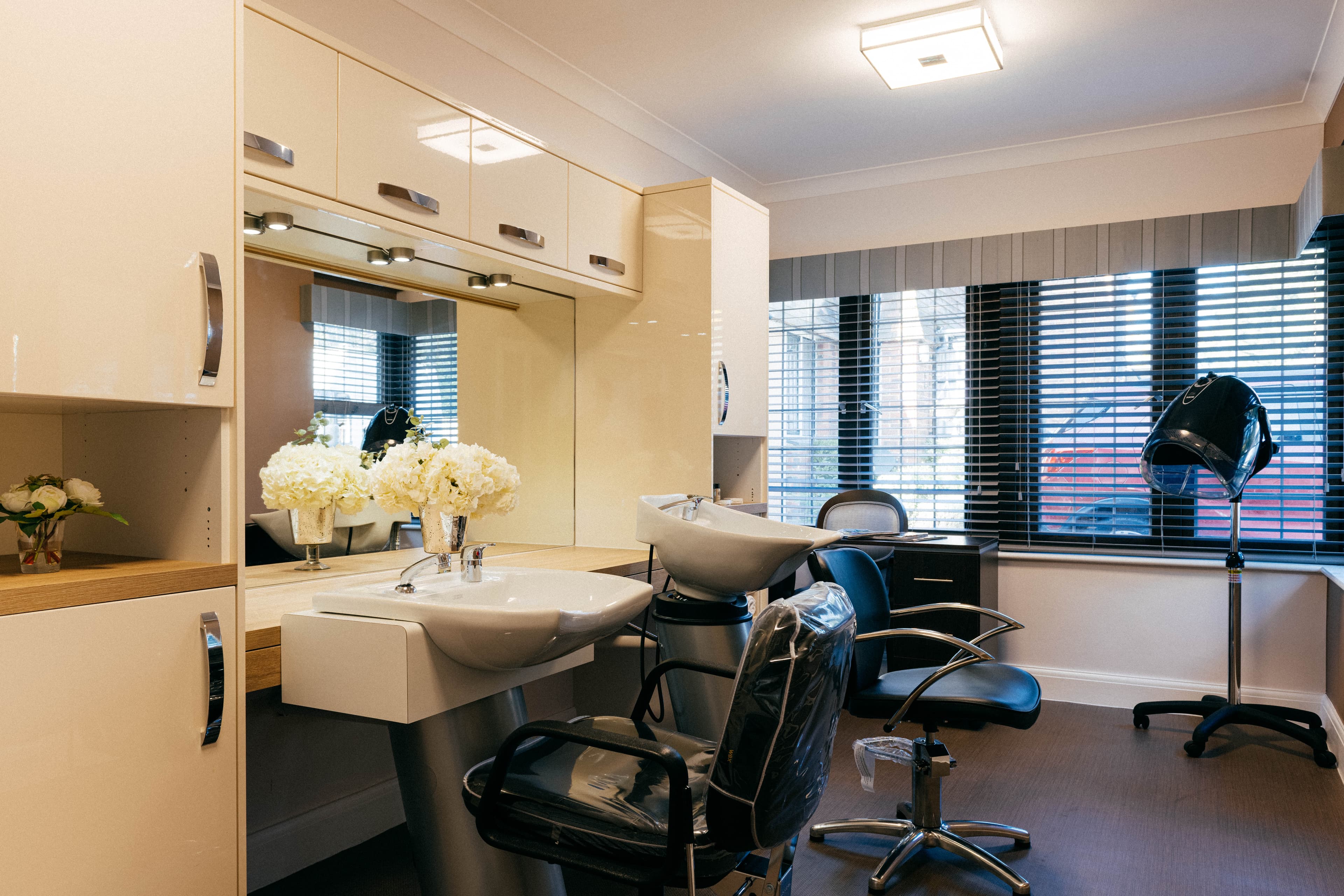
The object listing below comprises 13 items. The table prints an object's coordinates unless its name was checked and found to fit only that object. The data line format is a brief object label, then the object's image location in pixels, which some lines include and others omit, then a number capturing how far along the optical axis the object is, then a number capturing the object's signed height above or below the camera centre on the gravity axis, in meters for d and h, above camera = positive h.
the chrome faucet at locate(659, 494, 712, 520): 2.61 -0.20
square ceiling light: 2.98 +1.40
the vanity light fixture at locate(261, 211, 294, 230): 2.10 +0.53
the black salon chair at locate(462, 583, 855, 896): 1.40 -0.61
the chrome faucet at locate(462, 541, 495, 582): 1.98 -0.27
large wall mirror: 2.29 +0.20
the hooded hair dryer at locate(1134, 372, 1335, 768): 3.36 -0.06
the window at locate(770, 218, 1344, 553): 3.83 +0.23
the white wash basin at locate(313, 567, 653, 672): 1.57 -0.33
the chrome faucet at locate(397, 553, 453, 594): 1.78 -0.27
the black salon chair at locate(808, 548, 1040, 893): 2.31 -0.70
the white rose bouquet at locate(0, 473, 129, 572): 1.38 -0.11
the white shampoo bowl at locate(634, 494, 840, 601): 2.25 -0.29
